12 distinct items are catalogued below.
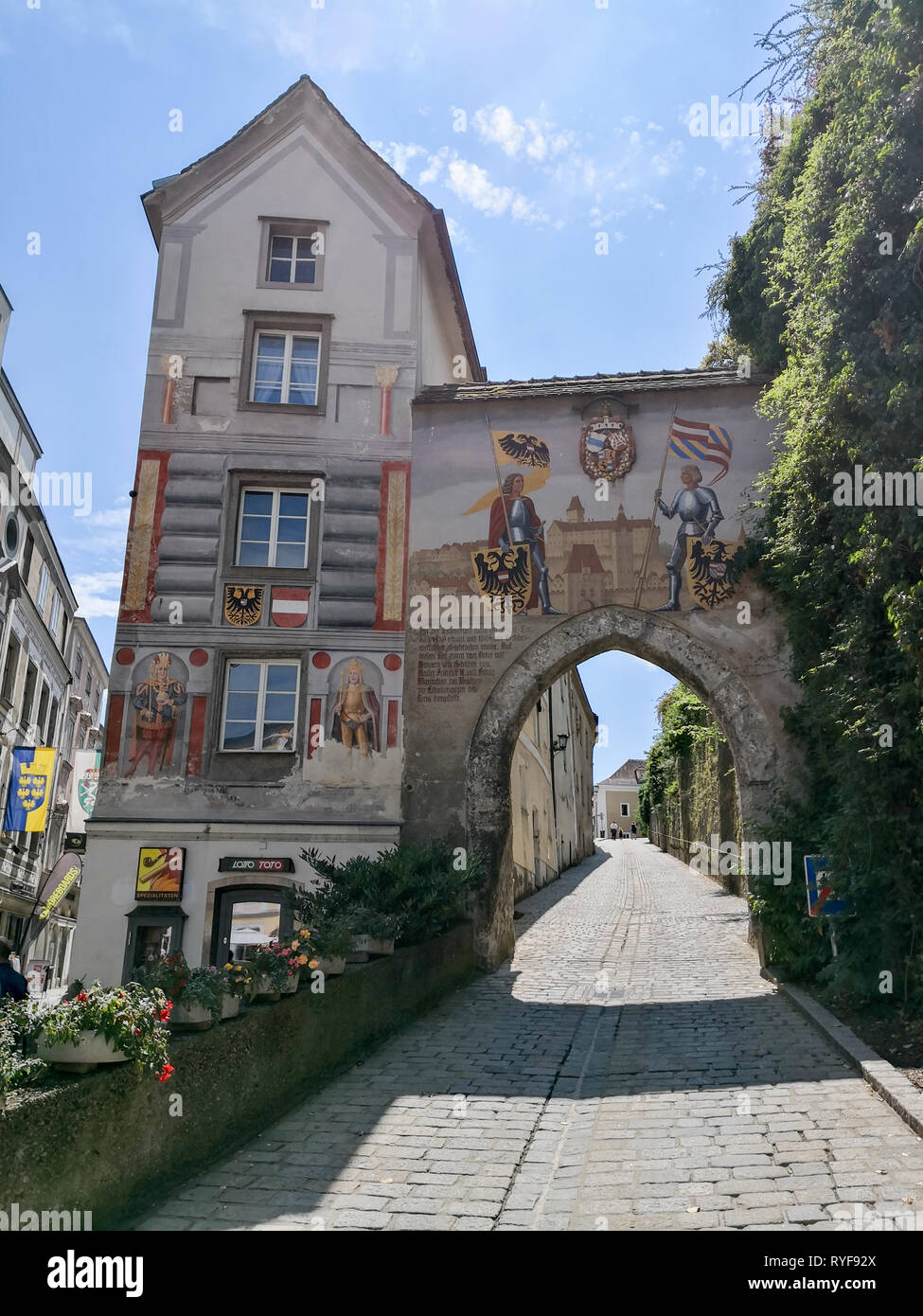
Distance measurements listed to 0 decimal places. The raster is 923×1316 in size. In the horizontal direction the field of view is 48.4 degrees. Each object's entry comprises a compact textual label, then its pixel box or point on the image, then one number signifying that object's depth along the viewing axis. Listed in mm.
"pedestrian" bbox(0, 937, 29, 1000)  9367
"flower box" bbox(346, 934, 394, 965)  9656
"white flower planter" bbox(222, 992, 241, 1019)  6674
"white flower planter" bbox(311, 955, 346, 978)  8766
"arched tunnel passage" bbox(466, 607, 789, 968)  13844
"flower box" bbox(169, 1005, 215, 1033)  6316
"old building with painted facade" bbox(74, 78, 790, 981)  13945
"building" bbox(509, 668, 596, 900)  24531
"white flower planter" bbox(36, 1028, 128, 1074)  5168
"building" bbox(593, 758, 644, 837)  90375
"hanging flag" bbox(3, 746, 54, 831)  27234
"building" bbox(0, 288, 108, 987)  27141
